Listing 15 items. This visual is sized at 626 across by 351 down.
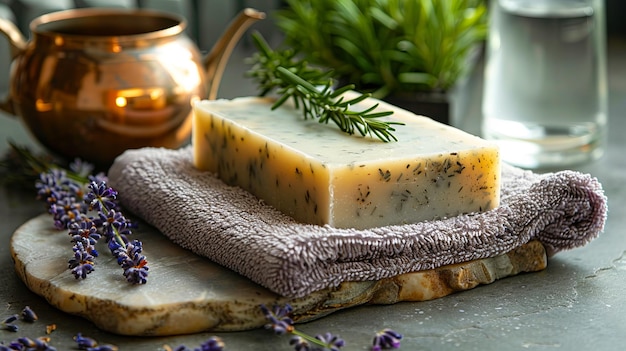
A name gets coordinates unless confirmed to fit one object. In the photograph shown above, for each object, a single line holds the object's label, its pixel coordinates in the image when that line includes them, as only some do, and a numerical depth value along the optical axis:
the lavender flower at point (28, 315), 0.65
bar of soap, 0.67
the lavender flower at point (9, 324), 0.65
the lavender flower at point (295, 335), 0.62
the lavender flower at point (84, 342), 0.62
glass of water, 0.84
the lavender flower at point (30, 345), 0.62
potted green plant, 0.89
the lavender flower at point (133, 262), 0.66
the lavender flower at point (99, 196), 0.70
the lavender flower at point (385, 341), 0.63
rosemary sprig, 0.71
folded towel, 0.64
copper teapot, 0.80
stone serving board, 0.64
